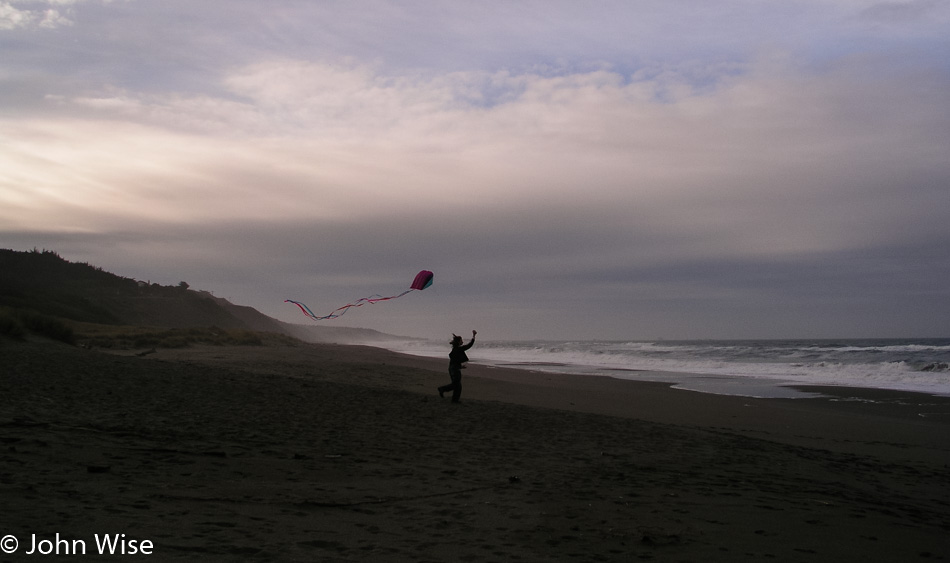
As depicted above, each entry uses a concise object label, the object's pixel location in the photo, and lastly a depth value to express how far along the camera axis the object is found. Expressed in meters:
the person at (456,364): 13.52
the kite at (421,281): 14.68
